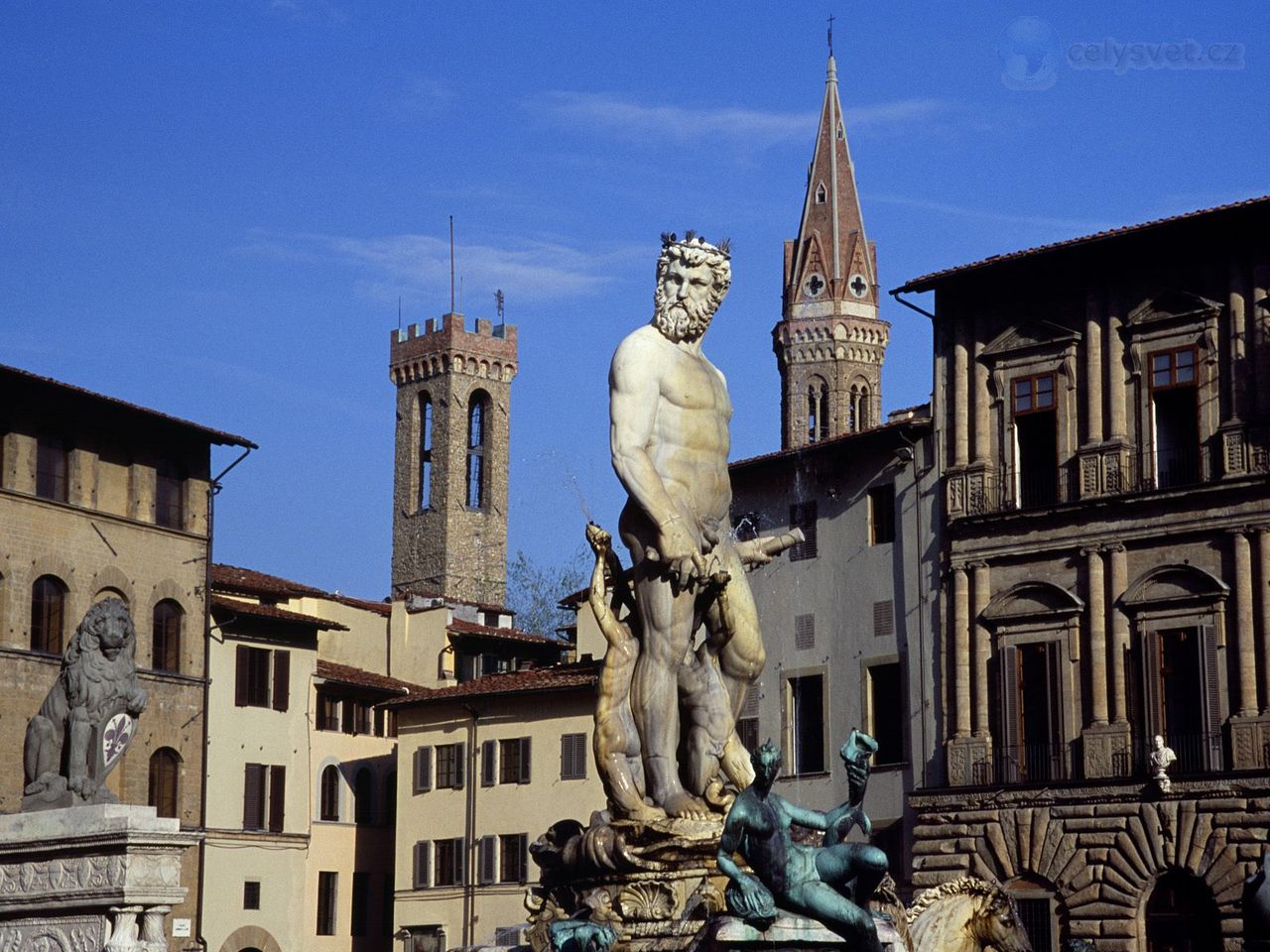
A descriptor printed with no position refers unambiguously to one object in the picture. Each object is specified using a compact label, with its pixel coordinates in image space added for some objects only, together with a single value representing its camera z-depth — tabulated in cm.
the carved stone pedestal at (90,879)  1808
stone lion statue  1939
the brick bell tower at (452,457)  14262
